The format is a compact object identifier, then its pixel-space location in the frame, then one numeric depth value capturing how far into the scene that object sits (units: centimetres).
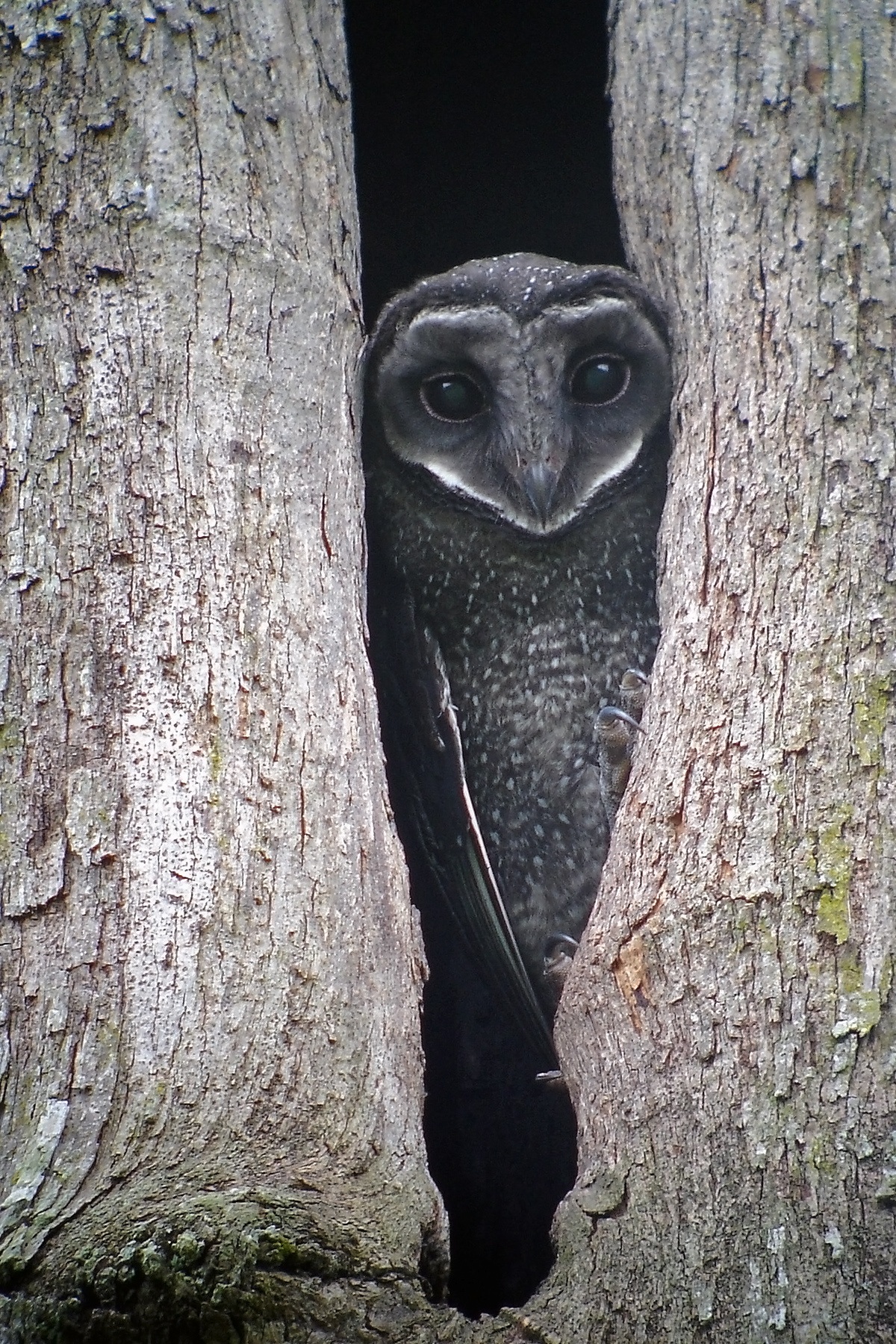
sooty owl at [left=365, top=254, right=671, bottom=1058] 728
